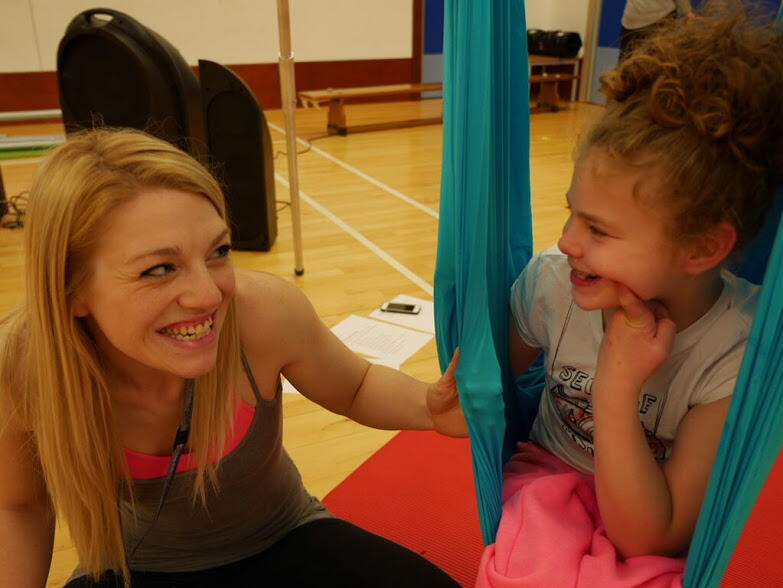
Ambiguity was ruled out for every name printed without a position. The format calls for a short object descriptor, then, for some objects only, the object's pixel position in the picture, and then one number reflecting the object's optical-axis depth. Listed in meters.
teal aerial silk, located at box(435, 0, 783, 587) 0.61
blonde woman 0.84
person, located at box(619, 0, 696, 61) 4.36
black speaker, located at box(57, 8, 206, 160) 2.83
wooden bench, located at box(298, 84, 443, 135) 5.33
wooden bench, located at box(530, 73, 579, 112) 6.40
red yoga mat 1.44
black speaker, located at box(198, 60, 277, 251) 2.86
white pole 2.32
